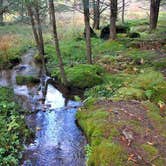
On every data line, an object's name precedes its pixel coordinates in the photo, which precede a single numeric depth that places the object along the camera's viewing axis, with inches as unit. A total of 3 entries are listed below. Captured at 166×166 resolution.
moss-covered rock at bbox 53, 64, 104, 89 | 307.7
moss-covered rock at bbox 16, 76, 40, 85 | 341.1
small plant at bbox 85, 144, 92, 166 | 173.3
